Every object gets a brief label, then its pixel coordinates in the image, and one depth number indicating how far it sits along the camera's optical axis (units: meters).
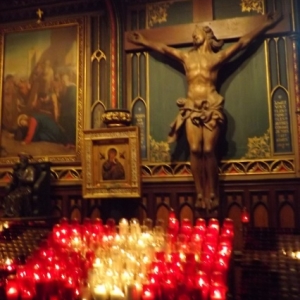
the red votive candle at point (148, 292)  2.54
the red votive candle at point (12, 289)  2.75
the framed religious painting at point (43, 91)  6.23
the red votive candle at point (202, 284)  2.59
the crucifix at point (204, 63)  5.20
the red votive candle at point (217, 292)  2.49
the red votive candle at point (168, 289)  2.62
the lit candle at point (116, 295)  2.54
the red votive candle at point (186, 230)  4.06
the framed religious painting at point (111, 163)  5.38
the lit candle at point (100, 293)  2.57
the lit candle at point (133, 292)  2.55
